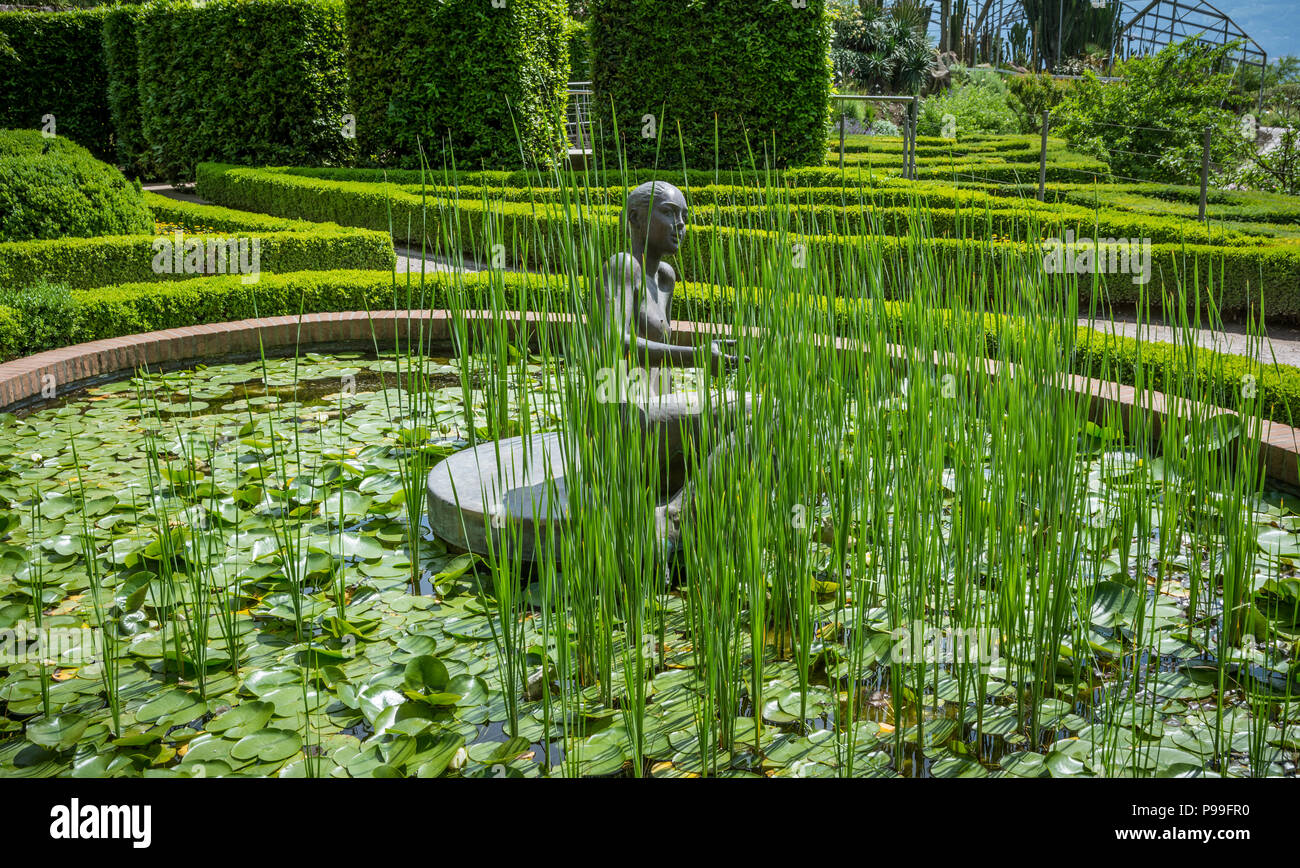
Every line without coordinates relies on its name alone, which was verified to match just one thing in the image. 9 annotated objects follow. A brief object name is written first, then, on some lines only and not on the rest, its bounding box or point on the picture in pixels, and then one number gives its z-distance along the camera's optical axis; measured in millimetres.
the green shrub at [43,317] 5402
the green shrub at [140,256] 7004
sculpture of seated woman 2832
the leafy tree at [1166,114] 13258
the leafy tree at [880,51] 34219
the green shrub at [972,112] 22641
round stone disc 3180
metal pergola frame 35250
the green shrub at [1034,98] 23844
